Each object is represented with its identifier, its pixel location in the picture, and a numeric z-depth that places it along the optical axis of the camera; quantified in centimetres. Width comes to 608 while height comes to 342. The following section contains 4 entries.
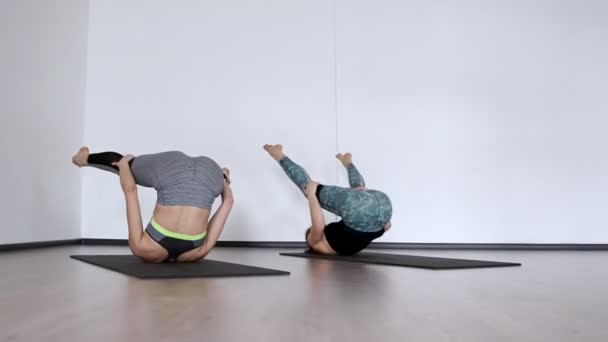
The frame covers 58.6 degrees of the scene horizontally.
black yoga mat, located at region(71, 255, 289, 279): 244
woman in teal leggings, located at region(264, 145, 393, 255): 376
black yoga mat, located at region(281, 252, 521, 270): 320
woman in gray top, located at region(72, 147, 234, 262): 281
